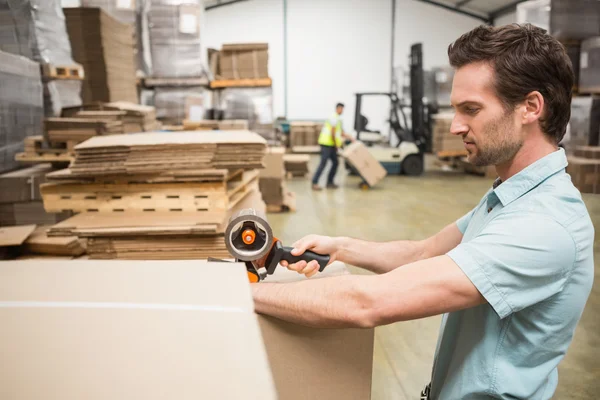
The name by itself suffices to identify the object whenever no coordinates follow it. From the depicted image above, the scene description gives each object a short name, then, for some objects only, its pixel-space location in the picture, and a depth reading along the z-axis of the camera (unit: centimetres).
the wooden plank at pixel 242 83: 857
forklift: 1089
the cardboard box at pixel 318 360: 124
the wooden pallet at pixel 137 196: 294
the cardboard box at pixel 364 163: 930
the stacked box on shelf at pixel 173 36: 735
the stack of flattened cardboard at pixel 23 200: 383
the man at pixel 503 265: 119
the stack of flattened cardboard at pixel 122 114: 449
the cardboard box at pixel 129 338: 66
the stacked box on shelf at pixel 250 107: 867
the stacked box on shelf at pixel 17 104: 363
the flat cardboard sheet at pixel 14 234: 322
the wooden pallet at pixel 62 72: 440
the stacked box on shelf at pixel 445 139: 1160
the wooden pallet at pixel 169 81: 770
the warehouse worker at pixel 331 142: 951
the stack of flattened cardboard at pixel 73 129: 401
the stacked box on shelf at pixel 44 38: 381
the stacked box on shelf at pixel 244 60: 865
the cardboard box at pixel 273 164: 709
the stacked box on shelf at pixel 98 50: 532
